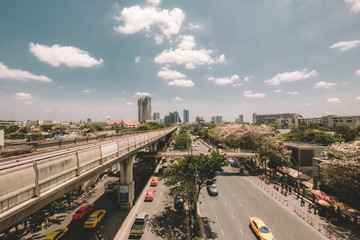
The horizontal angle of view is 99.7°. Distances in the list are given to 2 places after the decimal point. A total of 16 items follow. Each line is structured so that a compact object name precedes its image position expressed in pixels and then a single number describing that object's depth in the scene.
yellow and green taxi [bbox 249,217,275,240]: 14.52
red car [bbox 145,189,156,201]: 22.86
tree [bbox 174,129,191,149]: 54.01
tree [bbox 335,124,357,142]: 55.17
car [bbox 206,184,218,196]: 24.88
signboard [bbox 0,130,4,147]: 9.95
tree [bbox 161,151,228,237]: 16.92
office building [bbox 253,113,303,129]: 172.16
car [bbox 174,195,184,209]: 20.84
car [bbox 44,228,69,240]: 14.06
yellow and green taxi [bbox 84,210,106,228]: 16.53
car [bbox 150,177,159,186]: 29.00
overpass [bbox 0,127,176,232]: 5.51
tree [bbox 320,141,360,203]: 17.12
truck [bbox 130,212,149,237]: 15.08
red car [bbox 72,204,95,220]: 17.99
